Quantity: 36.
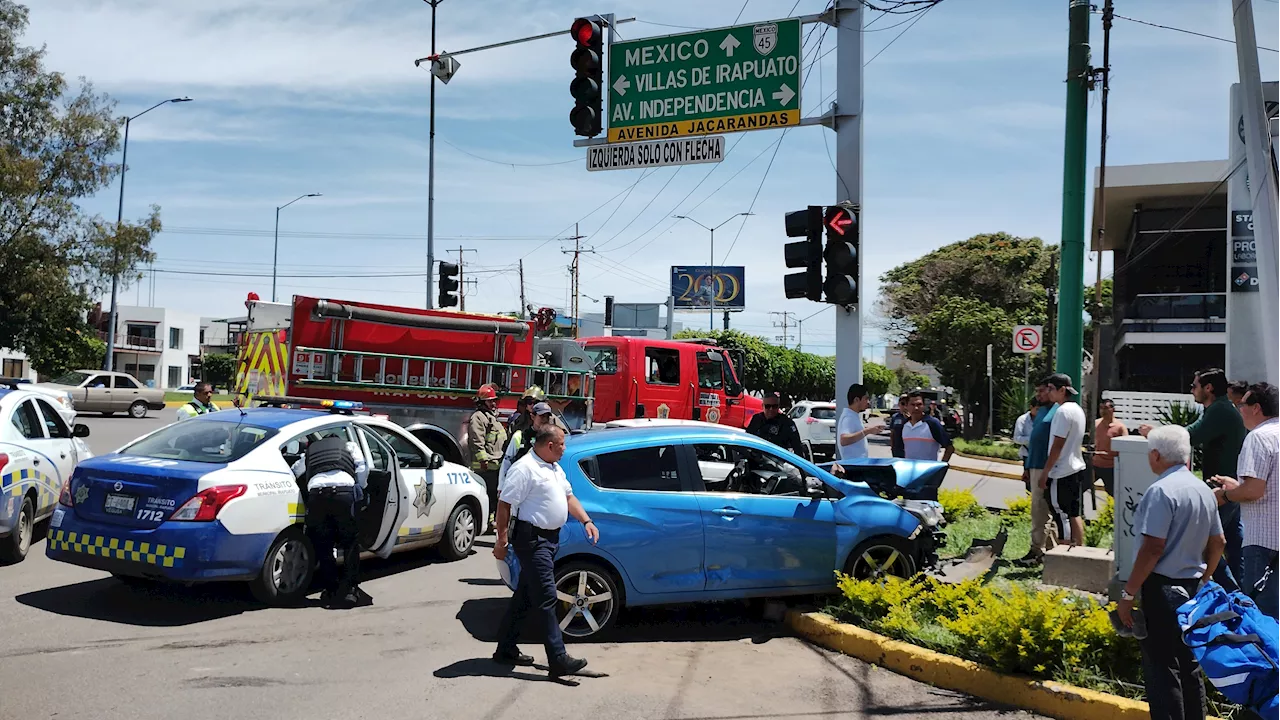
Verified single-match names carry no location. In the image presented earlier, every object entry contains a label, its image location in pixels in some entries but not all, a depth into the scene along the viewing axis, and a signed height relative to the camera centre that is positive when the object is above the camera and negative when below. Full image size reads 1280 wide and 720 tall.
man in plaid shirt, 5.75 -0.60
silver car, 32.69 -0.73
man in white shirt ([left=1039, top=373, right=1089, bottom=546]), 9.02 -0.59
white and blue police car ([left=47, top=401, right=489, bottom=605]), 7.18 -0.97
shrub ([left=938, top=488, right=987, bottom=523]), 13.20 -1.46
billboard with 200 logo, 82.44 +7.98
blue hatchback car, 7.33 -1.04
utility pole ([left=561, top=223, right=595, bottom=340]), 68.59 +7.35
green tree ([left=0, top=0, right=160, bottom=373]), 30.44 +5.02
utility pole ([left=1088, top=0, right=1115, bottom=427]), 17.24 +4.91
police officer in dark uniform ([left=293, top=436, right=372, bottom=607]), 7.80 -1.00
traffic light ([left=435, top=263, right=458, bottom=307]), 21.47 +1.93
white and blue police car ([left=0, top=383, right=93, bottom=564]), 8.94 -0.85
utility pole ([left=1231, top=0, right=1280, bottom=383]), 7.72 +1.70
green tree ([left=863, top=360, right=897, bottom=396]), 95.94 +1.21
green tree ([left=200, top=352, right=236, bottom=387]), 79.50 +0.34
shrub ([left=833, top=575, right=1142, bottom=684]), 6.02 -1.46
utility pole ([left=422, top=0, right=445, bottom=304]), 24.75 +4.20
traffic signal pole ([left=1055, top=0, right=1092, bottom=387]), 10.21 +1.80
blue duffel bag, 4.39 -1.06
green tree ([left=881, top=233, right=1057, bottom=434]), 42.03 +3.93
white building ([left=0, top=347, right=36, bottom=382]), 54.47 +0.05
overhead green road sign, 11.59 +3.47
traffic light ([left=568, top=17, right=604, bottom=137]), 11.38 +3.39
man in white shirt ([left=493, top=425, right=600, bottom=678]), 6.34 -0.96
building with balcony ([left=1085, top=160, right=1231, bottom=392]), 33.19 +4.47
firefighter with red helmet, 11.98 -0.68
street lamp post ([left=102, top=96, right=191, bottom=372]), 32.53 +3.08
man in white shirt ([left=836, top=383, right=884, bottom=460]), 10.41 -0.40
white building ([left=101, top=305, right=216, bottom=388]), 75.50 +1.79
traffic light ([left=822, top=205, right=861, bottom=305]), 10.66 +1.40
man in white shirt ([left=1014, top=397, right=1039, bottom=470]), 15.93 -0.55
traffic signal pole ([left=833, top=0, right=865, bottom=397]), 10.96 +2.70
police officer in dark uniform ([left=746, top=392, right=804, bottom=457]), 10.91 -0.43
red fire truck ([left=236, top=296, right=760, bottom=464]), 12.44 +0.21
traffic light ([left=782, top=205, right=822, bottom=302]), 10.75 +1.43
